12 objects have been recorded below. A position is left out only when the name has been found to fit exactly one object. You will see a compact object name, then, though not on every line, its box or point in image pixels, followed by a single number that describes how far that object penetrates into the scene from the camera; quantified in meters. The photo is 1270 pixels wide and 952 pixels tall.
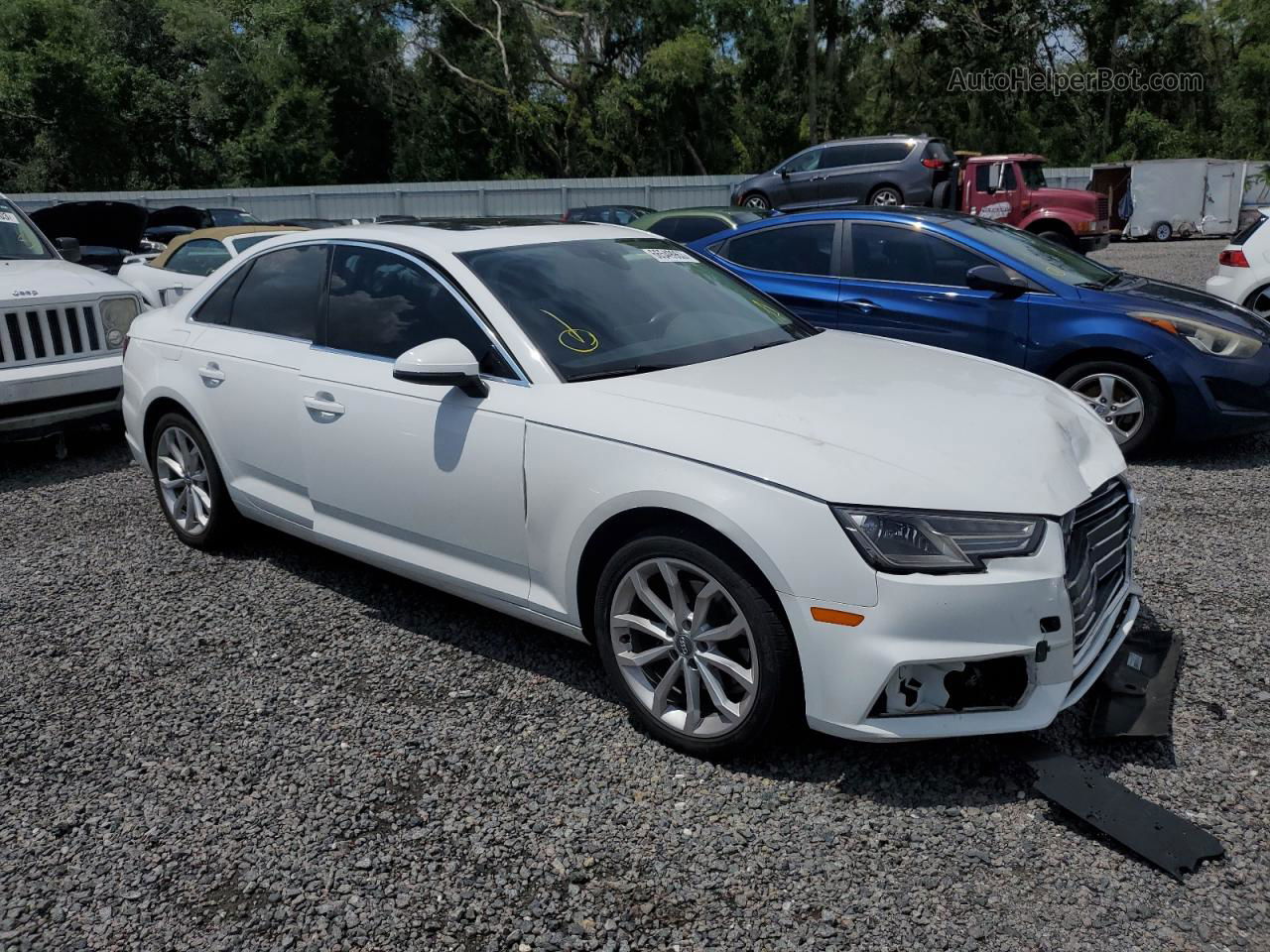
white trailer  28.30
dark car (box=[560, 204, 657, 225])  20.33
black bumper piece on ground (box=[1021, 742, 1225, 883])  2.70
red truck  19.97
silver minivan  18.92
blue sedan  6.21
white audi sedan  2.82
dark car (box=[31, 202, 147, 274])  11.90
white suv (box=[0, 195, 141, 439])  6.61
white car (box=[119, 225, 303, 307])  10.15
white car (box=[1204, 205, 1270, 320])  9.57
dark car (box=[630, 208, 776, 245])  13.38
